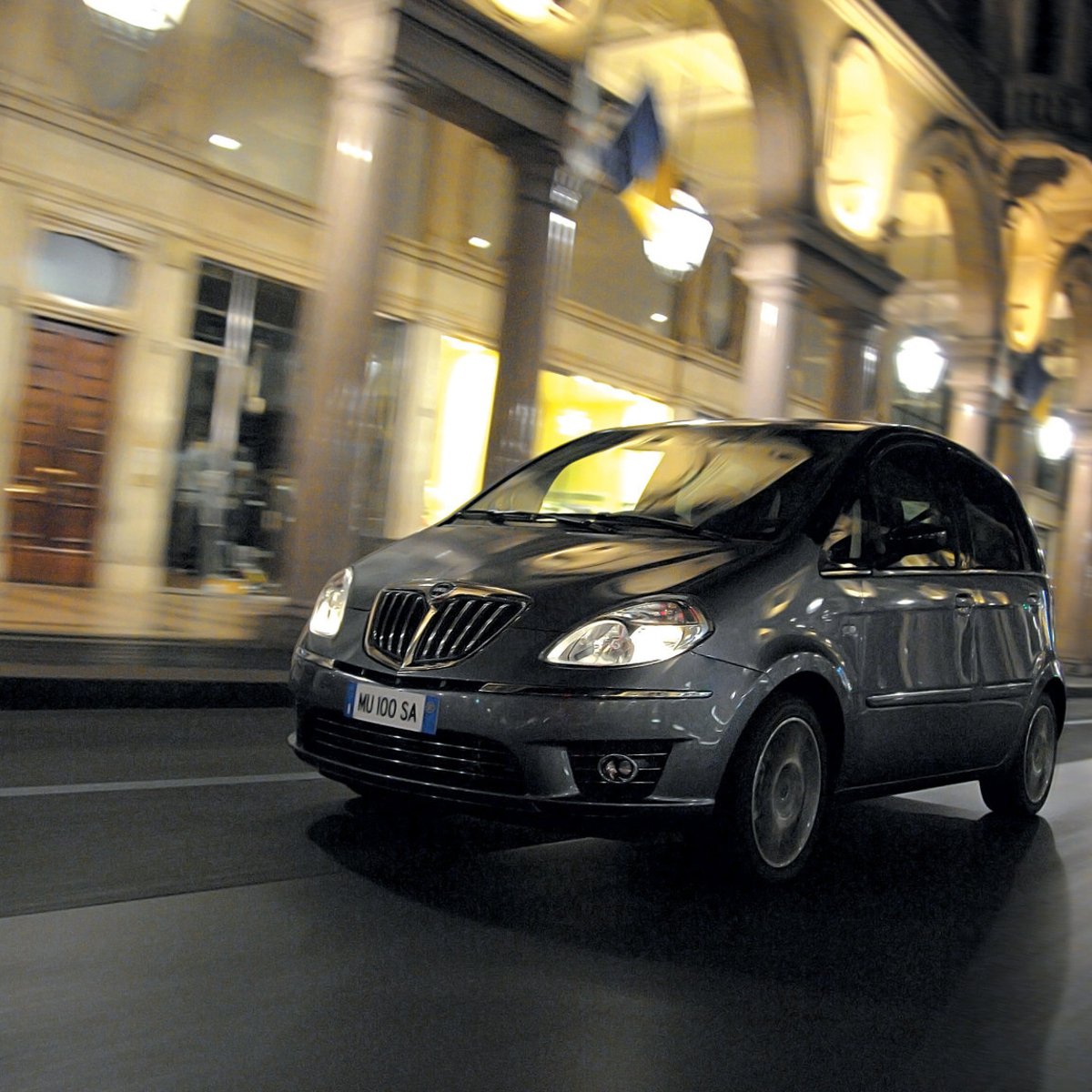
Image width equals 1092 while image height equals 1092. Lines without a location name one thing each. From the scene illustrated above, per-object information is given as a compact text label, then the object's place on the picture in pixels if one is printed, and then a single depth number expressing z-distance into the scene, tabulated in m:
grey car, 4.61
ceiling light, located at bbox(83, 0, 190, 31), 13.89
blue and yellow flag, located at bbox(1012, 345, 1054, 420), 24.85
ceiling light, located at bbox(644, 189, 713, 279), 15.75
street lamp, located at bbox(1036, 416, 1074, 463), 28.09
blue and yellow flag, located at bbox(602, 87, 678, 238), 14.52
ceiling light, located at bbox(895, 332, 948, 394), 22.88
